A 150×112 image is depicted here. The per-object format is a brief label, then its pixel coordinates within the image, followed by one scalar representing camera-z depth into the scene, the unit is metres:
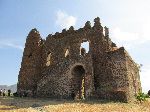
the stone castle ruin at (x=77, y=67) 11.82
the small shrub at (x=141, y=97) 11.97
